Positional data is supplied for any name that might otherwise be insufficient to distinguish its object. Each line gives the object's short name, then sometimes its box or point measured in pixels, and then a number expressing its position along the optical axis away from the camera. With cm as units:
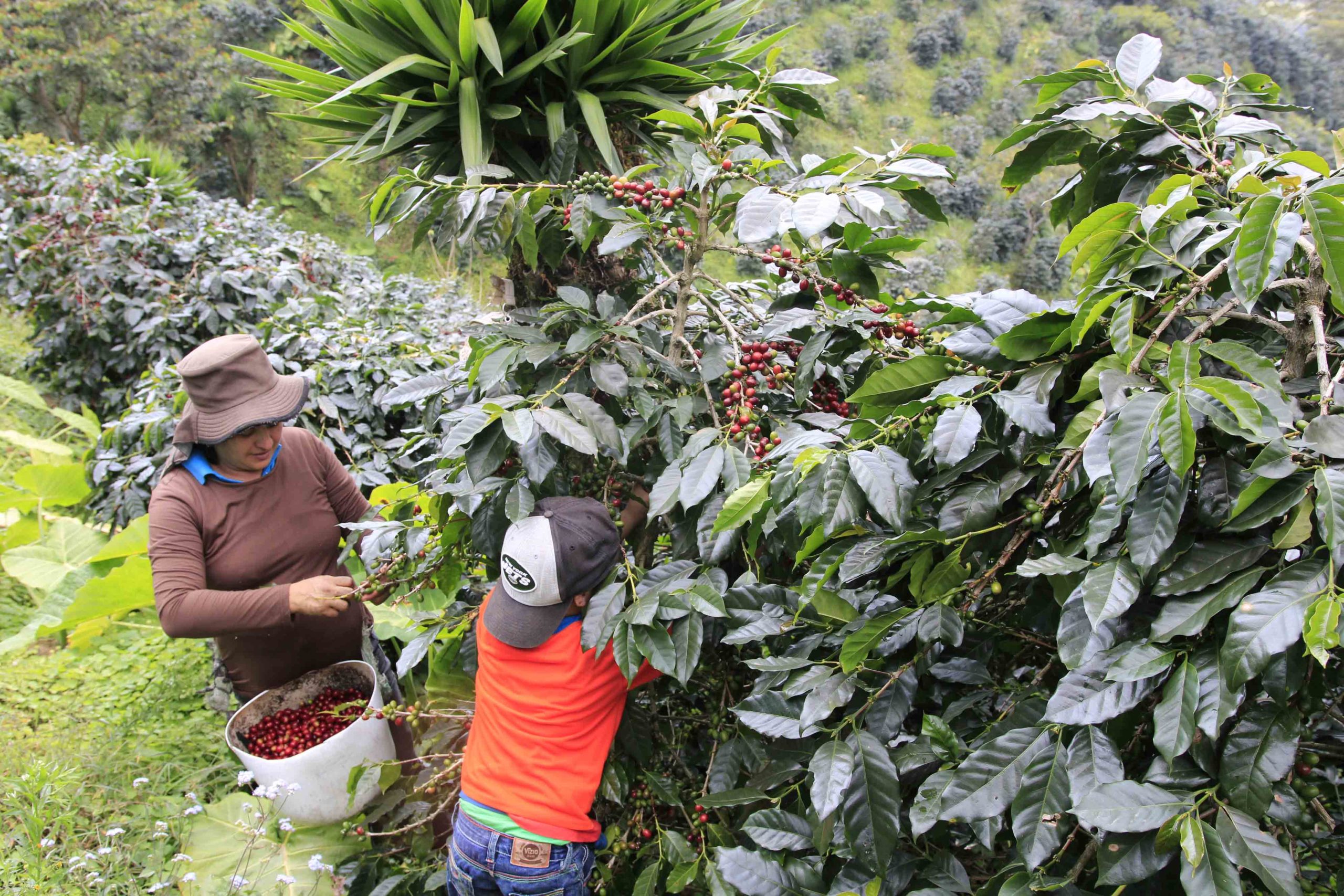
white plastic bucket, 202
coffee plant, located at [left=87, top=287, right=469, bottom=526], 313
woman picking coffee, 197
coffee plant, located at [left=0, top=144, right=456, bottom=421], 416
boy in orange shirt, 150
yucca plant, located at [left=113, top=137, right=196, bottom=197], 477
